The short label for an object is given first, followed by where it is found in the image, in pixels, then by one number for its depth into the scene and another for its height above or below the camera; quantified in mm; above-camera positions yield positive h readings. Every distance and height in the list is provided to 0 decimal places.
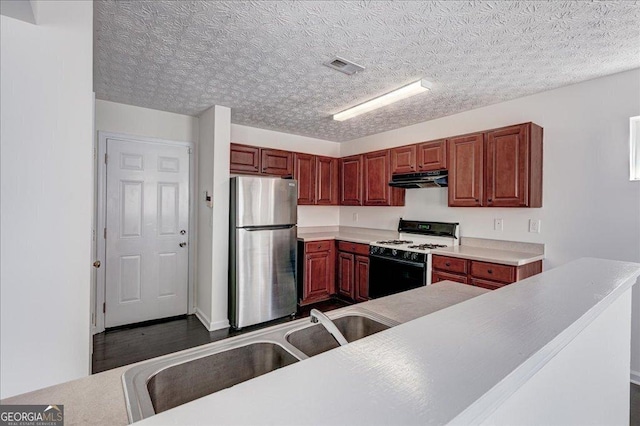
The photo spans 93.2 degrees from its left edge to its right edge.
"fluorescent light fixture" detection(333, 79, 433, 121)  2613 +1079
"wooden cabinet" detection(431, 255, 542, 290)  2609 -547
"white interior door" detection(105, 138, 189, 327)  3299 -254
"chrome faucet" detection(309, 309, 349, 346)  973 -377
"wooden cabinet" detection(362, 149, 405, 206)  4031 +402
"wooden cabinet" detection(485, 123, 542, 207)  2723 +431
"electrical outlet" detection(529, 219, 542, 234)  2920 -121
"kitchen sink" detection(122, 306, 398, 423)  859 -512
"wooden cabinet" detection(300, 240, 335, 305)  4012 -830
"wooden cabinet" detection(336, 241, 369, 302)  3885 -803
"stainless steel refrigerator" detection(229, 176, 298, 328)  3299 -462
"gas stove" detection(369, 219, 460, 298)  3229 -505
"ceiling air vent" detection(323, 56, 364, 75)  2203 +1095
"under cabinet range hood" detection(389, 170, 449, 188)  3418 +380
